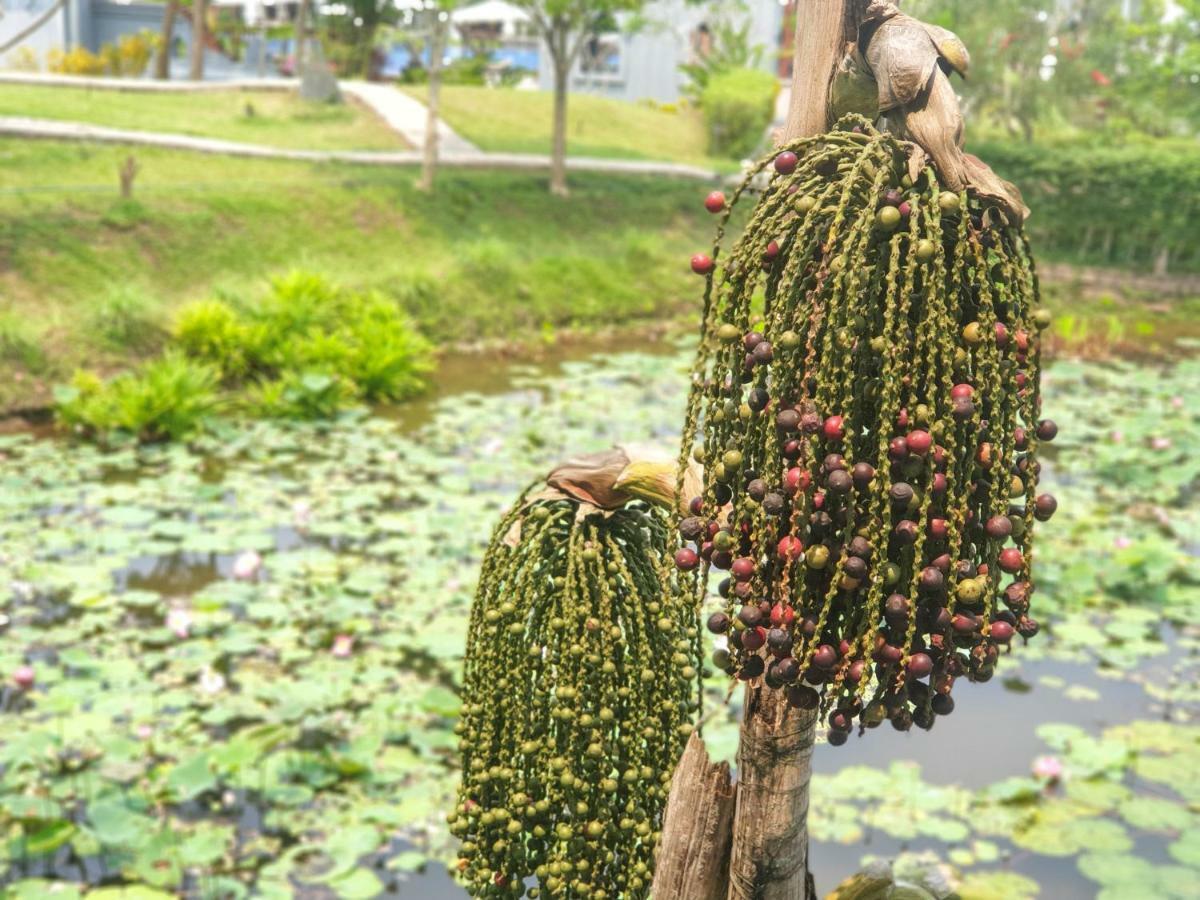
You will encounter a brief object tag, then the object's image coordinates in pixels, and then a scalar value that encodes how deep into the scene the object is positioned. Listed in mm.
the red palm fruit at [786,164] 1219
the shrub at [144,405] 8359
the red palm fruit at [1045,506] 1216
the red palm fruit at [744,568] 1187
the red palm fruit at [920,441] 1114
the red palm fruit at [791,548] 1161
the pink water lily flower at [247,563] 5605
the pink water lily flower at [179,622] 5013
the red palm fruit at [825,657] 1150
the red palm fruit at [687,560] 1267
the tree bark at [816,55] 1261
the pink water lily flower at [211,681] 4840
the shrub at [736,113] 21859
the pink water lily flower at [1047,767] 4656
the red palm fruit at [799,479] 1153
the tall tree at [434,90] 14031
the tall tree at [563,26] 14945
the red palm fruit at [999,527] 1150
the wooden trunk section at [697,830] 1396
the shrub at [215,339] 9578
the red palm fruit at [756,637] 1188
